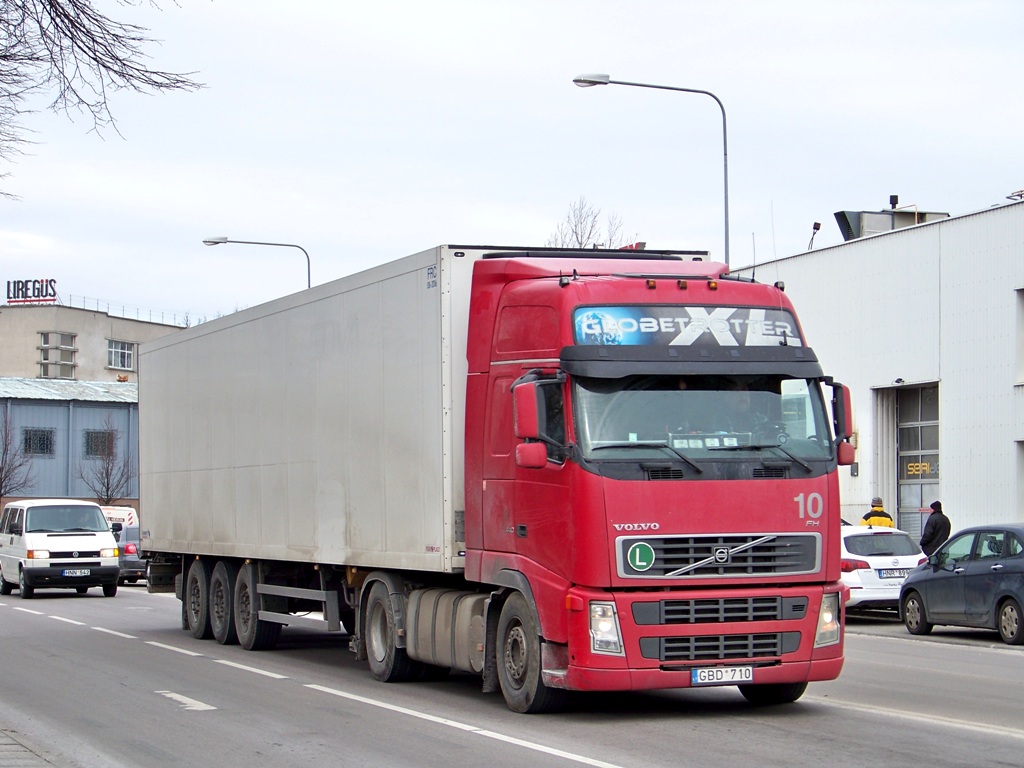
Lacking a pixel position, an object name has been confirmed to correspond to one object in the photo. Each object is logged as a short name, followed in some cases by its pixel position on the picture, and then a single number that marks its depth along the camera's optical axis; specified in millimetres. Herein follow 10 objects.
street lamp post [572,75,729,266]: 24156
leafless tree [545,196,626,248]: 39875
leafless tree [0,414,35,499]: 71250
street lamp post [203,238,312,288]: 37375
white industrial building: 29094
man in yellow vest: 25319
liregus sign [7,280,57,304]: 103562
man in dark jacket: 25312
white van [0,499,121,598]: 30406
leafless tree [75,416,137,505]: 75625
